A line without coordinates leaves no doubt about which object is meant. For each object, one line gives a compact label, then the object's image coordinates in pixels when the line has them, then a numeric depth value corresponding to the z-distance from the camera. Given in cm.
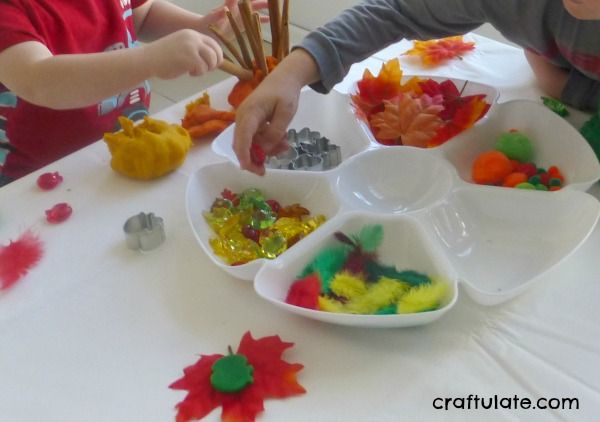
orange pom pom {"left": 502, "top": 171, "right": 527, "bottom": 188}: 60
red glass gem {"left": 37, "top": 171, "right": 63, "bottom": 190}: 67
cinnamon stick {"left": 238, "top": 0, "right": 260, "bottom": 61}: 70
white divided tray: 51
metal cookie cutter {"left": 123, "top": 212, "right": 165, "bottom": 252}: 57
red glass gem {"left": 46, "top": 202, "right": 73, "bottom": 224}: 62
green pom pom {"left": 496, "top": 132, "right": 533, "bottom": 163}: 64
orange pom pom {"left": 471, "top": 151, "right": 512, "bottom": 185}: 62
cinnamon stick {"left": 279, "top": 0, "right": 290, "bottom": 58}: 71
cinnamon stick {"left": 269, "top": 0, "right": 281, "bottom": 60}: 72
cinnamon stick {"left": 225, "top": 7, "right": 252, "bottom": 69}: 72
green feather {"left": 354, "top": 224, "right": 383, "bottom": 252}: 54
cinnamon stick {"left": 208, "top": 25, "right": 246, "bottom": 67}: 74
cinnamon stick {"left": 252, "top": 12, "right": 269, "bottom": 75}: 70
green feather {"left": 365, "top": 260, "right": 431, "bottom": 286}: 50
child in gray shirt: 60
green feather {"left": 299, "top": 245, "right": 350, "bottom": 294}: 51
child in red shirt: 67
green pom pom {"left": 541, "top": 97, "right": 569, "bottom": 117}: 69
